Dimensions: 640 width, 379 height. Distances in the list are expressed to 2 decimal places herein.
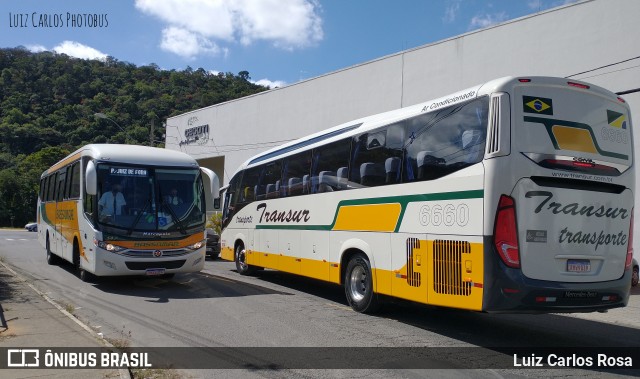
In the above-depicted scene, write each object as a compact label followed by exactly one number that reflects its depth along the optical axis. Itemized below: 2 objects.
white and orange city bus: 11.65
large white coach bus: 6.71
